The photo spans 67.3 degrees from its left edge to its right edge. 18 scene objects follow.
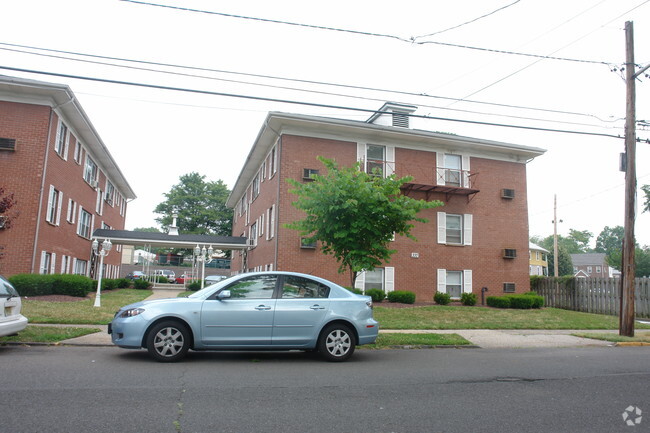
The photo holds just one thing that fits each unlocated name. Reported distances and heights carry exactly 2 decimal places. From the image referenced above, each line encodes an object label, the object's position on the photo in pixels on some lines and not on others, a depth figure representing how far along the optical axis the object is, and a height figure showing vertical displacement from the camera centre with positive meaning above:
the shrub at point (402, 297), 20.44 -0.58
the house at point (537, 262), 64.57 +3.45
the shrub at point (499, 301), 21.42 -0.68
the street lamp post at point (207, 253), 24.01 +1.28
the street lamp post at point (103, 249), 16.47 +0.91
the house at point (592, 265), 88.79 +4.31
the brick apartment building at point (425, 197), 21.38 +4.16
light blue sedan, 7.66 -0.67
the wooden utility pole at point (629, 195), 12.77 +2.49
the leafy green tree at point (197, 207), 55.88 +8.02
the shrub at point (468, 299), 21.94 -0.63
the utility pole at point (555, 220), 35.38 +5.07
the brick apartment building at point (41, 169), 18.86 +4.30
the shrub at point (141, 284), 32.19 -0.60
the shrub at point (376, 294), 19.95 -0.48
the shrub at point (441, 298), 21.41 -0.61
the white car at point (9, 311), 7.79 -0.66
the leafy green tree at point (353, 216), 12.01 +1.67
